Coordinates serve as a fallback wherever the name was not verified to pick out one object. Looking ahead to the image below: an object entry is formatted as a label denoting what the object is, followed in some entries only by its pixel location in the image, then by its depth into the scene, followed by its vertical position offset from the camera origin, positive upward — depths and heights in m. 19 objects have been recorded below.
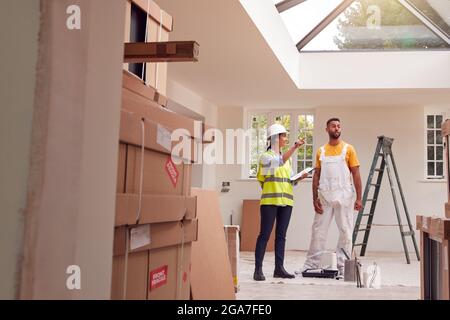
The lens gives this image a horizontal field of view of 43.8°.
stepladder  7.66 +0.25
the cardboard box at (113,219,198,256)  1.68 -0.13
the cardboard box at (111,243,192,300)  1.71 -0.27
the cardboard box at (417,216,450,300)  2.32 -0.24
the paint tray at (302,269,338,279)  5.16 -0.65
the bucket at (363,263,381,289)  4.62 -0.61
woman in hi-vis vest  5.04 +0.00
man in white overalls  5.43 +0.09
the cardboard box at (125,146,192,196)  1.78 +0.09
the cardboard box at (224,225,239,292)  4.33 -0.33
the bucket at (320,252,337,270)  5.32 -0.54
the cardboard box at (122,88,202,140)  1.81 +0.30
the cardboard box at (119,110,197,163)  1.72 +0.21
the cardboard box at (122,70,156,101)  1.99 +0.41
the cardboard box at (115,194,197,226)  1.66 -0.03
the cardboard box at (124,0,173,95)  2.40 +0.74
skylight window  7.25 +2.40
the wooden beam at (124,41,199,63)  1.94 +0.51
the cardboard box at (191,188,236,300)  2.88 -0.32
